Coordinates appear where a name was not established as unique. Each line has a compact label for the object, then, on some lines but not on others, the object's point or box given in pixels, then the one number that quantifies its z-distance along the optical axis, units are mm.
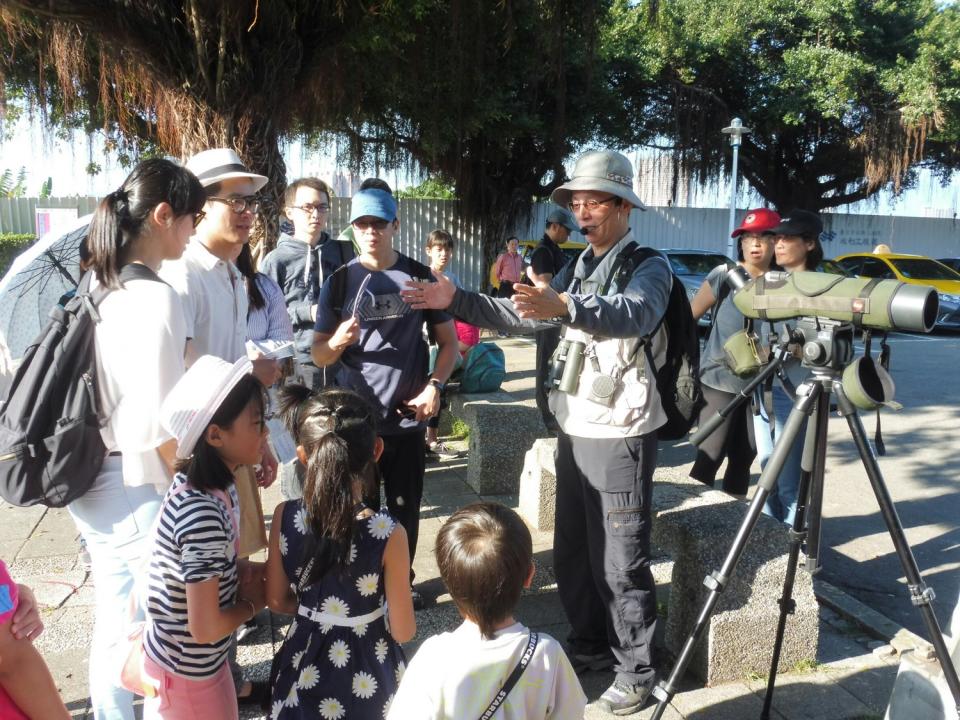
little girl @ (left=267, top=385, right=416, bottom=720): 2035
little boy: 1754
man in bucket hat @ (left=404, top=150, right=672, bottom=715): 2844
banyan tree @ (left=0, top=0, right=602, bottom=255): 5684
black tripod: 2395
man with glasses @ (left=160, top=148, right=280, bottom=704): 2764
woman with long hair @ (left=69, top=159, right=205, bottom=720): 2146
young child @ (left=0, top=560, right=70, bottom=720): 1571
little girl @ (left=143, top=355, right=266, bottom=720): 1978
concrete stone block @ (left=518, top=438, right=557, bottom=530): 4594
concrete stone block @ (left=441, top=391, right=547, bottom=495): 5516
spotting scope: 2260
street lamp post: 15922
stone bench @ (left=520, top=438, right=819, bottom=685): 3072
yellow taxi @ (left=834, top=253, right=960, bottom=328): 15453
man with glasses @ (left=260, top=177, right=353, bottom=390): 4523
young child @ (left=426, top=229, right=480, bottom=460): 6529
